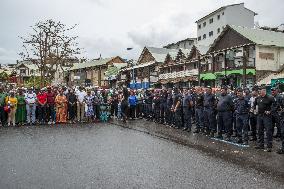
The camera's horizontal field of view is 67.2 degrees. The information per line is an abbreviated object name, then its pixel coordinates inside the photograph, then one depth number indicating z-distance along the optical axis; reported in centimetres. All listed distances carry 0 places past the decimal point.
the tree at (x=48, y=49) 2259
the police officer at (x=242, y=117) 718
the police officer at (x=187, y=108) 943
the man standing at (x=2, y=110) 1111
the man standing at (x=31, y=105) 1140
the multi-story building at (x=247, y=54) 2398
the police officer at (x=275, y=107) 652
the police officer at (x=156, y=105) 1185
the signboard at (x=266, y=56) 2407
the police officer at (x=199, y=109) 889
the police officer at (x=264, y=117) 643
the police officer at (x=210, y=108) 844
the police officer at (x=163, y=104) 1127
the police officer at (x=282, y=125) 615
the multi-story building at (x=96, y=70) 4679
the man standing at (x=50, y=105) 1171
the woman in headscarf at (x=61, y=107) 1180
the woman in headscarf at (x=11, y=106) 1115
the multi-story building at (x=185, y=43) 4793
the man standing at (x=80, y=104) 1227
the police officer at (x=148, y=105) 1283
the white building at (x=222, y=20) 3710
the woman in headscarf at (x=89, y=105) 1242
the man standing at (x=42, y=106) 1160
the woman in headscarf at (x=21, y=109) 1156
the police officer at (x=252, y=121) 784
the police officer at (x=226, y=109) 769
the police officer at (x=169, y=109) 1069
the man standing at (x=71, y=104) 1200
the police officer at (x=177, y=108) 992
